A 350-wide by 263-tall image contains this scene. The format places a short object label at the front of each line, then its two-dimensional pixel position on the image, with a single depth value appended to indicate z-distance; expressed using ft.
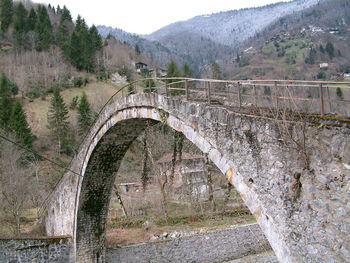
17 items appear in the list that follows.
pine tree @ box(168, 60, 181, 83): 138.62
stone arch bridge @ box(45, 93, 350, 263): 15.47
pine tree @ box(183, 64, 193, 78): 154.20
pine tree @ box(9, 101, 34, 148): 100.49
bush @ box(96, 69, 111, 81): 165.41
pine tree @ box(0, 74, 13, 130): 102.67
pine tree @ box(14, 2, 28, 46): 170.30
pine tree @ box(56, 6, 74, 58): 168.04
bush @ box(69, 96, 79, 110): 133.39
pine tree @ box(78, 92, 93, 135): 117.29
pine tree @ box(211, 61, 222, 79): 129.84
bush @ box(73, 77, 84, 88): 152.07
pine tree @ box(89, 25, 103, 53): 177.88
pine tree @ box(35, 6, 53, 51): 170.71
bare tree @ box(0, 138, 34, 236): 58.03
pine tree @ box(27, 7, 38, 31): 177.99
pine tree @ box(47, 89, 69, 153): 114.93
